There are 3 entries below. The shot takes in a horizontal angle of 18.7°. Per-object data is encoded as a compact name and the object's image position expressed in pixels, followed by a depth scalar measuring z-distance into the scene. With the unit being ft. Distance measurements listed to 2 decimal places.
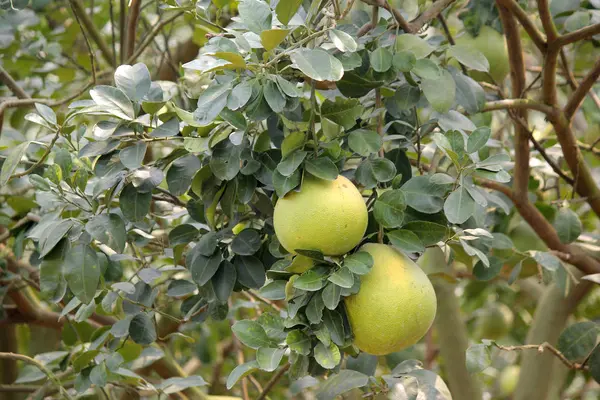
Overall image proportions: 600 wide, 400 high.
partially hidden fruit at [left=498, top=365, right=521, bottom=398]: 18.06
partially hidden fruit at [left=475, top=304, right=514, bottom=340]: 17.16
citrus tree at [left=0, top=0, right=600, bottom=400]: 8.81
